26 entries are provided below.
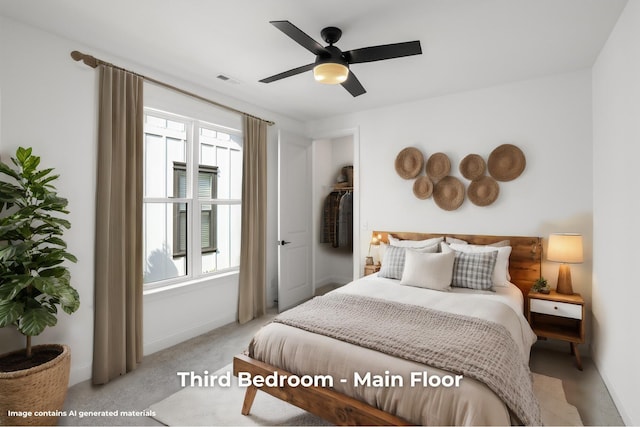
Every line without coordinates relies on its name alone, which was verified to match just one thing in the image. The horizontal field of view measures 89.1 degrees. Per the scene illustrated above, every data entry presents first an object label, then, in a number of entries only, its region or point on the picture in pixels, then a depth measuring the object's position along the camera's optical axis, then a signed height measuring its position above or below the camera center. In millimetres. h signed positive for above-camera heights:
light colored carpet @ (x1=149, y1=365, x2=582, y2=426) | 2068 -1313
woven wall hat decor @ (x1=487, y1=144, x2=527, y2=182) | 3299 +535
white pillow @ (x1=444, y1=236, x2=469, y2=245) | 3487 -289
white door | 4227 -80
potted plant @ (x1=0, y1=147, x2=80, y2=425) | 1854 -485
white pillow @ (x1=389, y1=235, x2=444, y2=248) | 3571 -319
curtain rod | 2492 +1215
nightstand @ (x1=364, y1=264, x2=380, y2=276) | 3973 -667
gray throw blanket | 1574 -714
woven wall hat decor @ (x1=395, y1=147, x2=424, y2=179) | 3883 +634
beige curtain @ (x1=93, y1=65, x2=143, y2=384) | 2559 -105
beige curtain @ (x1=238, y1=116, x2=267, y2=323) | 3811 -97
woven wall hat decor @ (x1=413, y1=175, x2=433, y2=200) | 3814 +322
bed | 1511 -808
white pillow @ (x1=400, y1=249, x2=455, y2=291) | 2926 -517
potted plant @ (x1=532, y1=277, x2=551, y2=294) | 2975 -675
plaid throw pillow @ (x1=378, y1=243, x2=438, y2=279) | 3303 -479
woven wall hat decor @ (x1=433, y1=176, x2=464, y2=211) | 3640 +243
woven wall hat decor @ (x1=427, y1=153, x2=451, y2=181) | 3707 +557
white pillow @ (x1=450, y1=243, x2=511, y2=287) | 3047 -474
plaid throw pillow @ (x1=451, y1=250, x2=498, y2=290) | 2934 -514
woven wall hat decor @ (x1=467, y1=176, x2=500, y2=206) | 3436 +251
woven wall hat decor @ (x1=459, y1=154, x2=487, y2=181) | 3498 +520
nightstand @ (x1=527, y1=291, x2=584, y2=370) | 2762 -913
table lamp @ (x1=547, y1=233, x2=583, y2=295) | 2803 -330
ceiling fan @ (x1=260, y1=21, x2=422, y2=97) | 1953 +1043
